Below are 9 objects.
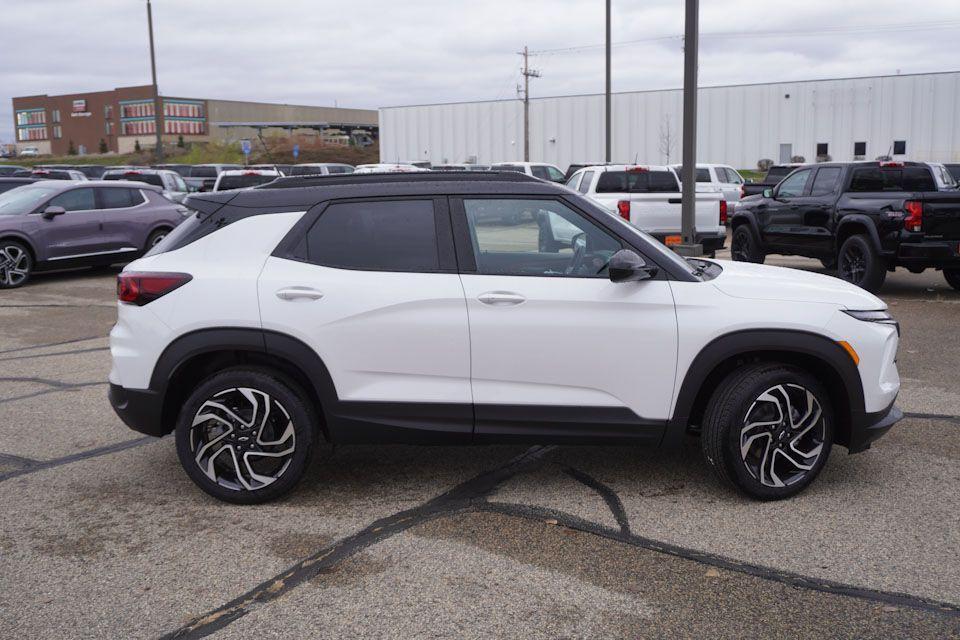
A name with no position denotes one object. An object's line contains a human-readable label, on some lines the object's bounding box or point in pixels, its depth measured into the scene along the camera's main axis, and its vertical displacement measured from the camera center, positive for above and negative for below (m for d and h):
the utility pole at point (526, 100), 60.58 +5.64
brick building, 104.88 +8.58
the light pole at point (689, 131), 12.19 +0.68
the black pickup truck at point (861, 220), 11.55 -0.55
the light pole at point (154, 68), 41.47 +5.39
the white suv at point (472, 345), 4.75 -0.81
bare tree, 59.06 +2.81
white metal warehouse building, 53.19 +3.70
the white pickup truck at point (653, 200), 15.16 -0.29
